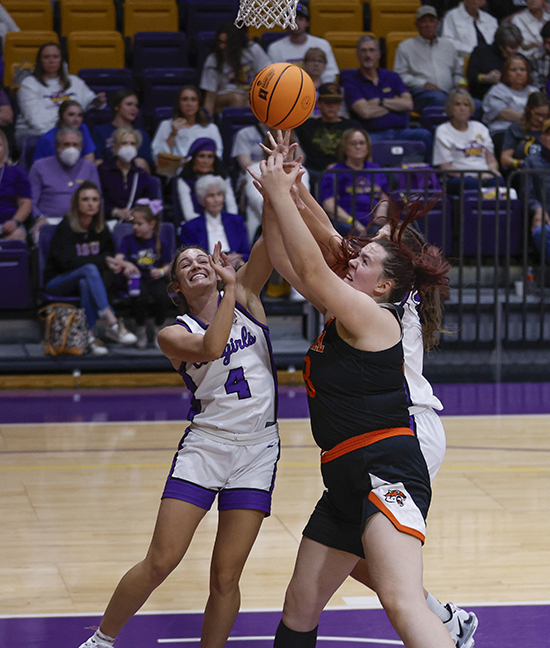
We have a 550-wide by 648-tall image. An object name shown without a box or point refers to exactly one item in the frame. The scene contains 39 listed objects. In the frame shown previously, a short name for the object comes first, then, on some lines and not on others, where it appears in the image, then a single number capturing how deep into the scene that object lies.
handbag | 14.69
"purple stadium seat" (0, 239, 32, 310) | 15.05
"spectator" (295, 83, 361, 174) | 16.84
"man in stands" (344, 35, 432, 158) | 18.20
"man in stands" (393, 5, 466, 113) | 19.44
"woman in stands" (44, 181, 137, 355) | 14.83
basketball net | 8.40
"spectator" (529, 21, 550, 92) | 19.64
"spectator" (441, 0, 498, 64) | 20.36
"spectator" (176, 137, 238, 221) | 15.73
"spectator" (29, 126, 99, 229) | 15.72
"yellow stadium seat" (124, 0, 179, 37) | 20.29
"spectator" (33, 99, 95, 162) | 16.16
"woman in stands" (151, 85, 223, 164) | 16.55
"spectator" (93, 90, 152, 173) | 16.72
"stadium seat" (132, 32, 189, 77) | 19.48
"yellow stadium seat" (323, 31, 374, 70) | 20.12
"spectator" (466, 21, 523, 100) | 19.41
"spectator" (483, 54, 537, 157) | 18.65
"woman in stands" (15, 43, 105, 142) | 17.09
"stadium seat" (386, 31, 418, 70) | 20.32
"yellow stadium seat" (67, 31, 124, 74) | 19.28
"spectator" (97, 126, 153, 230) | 15.88
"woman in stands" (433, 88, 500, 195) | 17.18
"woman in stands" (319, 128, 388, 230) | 15.51
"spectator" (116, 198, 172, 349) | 15.08
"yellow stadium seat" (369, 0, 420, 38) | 21.08
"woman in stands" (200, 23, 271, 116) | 17.97
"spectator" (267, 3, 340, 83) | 18.55
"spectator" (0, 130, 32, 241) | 15.42
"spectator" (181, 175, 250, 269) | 15.18
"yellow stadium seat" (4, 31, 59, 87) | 18.79
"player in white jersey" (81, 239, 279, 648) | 6.02
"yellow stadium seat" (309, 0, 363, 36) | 20.63
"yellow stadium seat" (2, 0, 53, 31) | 20.01
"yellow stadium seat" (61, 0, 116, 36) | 19.99
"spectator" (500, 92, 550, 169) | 17.32
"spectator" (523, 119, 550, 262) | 15.69
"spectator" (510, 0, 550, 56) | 20.15
